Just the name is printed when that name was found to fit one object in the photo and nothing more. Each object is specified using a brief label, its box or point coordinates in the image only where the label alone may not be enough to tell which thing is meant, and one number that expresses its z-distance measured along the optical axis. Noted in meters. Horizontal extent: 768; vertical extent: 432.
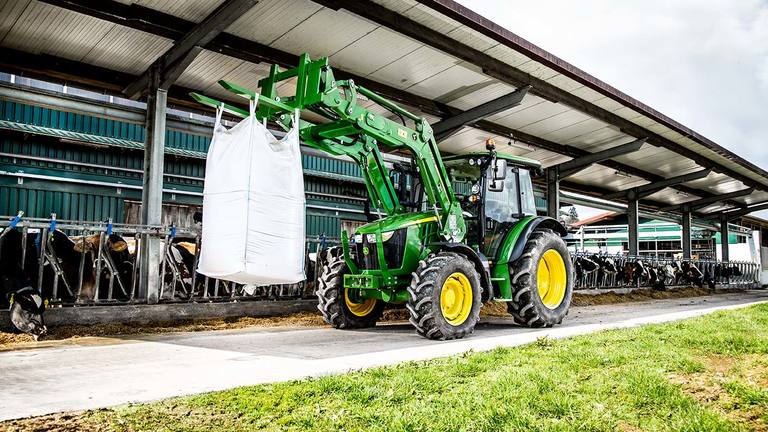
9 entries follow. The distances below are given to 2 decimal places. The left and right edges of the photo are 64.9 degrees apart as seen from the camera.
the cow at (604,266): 18.61
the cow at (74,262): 8.25
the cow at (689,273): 23.81
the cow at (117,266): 8.80
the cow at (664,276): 21.03
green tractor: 7.07
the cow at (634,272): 19.95
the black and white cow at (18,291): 6.89
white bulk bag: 5.11
